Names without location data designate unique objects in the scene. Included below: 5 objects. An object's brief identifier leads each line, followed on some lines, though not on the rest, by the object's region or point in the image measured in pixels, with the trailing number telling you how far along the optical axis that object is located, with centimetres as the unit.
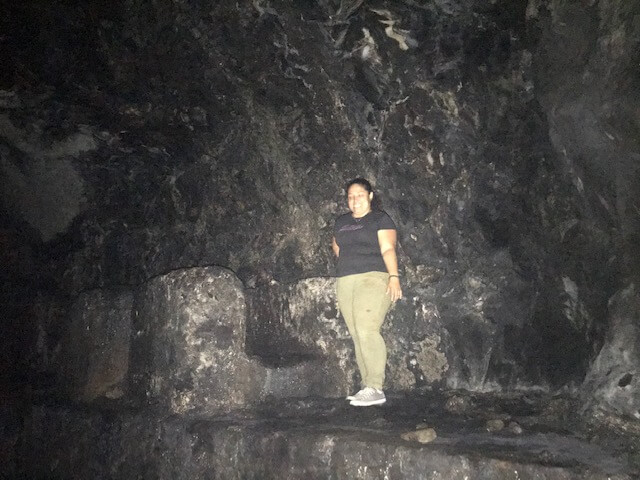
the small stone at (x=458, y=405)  396
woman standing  424
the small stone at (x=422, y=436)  322
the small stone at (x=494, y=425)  341
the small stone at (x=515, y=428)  331
